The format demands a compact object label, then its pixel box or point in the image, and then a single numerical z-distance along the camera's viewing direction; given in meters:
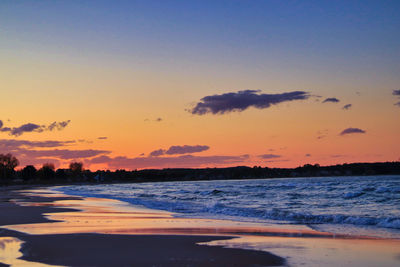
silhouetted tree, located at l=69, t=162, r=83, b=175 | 191.65
